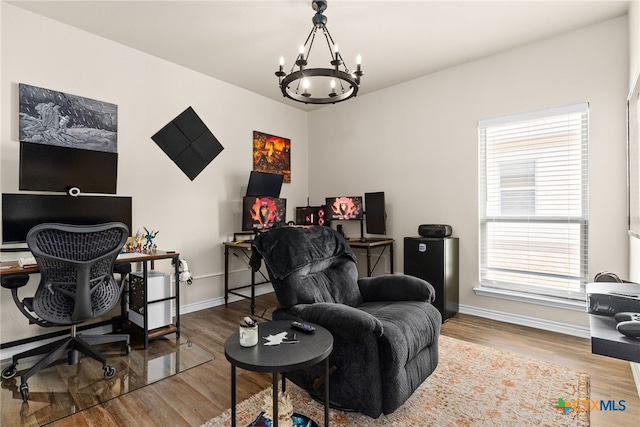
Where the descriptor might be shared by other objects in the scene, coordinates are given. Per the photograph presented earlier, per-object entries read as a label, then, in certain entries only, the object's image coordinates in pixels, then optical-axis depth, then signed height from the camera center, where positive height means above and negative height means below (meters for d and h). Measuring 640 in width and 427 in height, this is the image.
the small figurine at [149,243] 3.11 -0.29
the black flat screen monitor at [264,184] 4.13 +0.40
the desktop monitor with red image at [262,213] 3.91 +0.01
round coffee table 1.30 -0.61
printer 1.15 -0.32
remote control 1.64 -0.59
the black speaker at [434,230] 3.52 -0.17
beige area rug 1.77 -1.12
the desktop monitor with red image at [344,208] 4.32 +0.08
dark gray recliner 1.70 -0.62
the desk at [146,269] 2.20 -0.39
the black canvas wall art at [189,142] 3.56 +0.82
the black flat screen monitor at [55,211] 2.48 +0.02
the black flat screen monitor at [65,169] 2.58 +0.38
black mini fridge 3.37 -0.55
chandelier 2.21 +0.99
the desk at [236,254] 3.69 -0.55
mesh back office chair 2.04 -0.46
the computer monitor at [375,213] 4.13 +0.02
